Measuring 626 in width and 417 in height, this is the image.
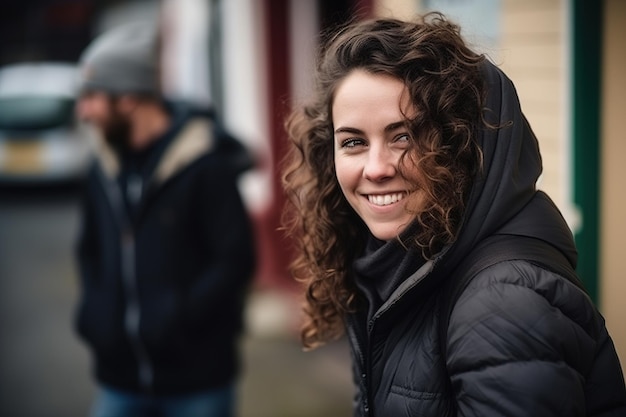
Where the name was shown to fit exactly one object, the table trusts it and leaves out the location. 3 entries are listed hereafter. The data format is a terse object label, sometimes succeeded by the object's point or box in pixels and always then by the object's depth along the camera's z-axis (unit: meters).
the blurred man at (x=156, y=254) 3.88
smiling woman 1.77
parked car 13.32
